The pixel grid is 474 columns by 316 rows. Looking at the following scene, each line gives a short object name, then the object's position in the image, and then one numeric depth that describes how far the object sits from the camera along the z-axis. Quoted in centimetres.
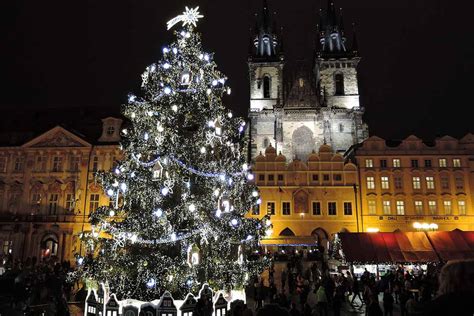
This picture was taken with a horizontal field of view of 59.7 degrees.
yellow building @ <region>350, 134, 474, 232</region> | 4100
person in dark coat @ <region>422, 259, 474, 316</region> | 273
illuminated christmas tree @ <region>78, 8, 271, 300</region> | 1463
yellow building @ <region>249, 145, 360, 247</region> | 4134
